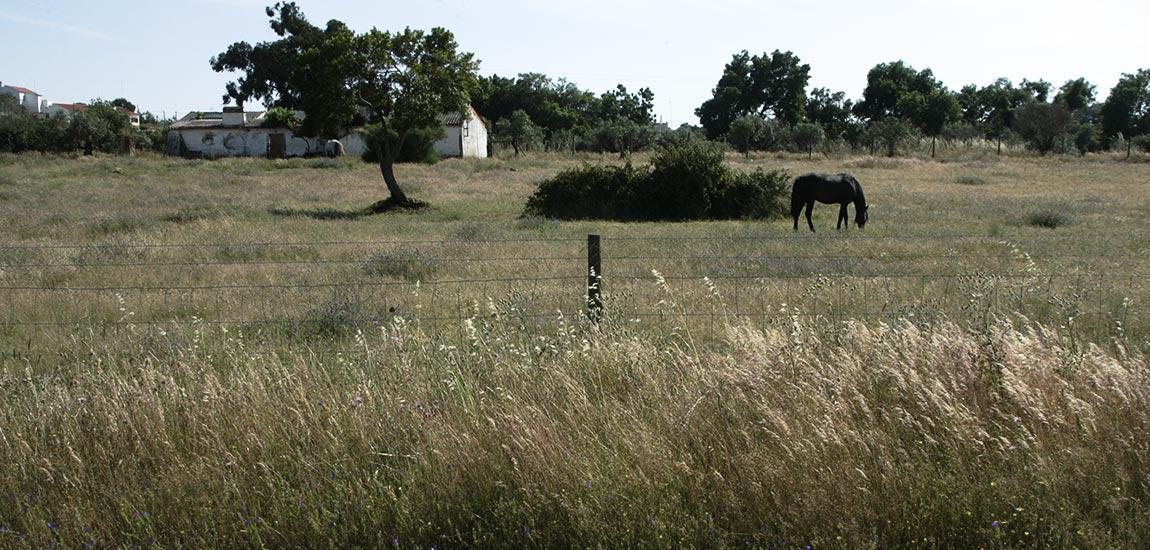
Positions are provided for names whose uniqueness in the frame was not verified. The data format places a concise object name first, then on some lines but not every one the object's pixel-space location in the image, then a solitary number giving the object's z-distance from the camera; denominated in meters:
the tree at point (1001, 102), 88.19
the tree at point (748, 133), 72.50
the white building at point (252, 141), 62.19
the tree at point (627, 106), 101.69
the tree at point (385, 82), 25.14
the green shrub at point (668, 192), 23.61
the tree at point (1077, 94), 88.38
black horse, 19.81
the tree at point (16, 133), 58.28
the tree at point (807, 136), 69.19
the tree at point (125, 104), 154.25
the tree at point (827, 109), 92.88
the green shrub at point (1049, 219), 19.16
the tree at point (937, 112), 81.50
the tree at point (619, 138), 67.62
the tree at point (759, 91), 95.12
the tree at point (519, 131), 68.00
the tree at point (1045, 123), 66.75
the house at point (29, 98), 131.16
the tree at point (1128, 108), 70.75
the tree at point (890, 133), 66.44
